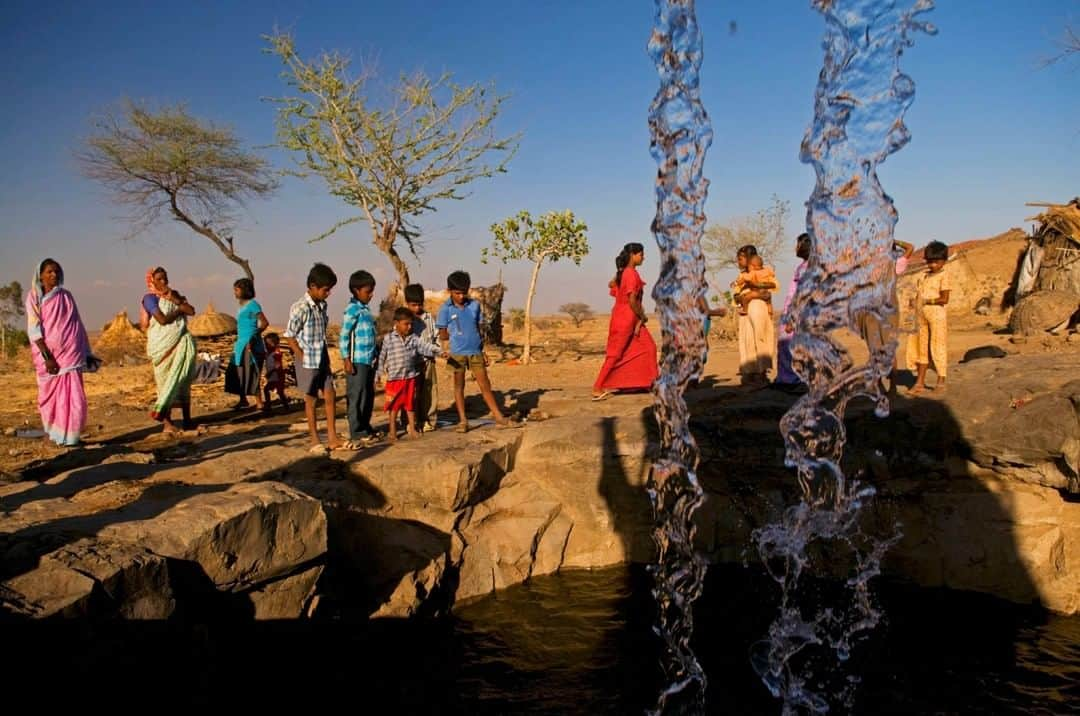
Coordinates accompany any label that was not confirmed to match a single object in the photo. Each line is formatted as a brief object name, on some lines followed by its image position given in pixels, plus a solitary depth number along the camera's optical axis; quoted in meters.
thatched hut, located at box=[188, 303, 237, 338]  13.71
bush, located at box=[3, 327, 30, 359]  18.60
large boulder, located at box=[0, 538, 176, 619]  2.98
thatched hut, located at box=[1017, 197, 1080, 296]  12.58
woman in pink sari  6.24
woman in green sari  6.99
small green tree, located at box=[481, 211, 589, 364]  16.03
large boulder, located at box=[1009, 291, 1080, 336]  11.54
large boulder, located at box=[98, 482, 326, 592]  3.62
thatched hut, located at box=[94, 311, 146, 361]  15.39
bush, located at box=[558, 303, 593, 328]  35.52
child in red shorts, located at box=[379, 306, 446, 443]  6.18
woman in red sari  6.85
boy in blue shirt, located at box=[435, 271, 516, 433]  6.45
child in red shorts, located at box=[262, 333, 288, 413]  8.52
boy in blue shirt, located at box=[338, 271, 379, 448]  6.08
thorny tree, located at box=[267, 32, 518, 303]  13.88
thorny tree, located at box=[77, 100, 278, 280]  17.42
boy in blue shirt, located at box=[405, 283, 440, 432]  6.54
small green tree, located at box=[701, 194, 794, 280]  26.58
